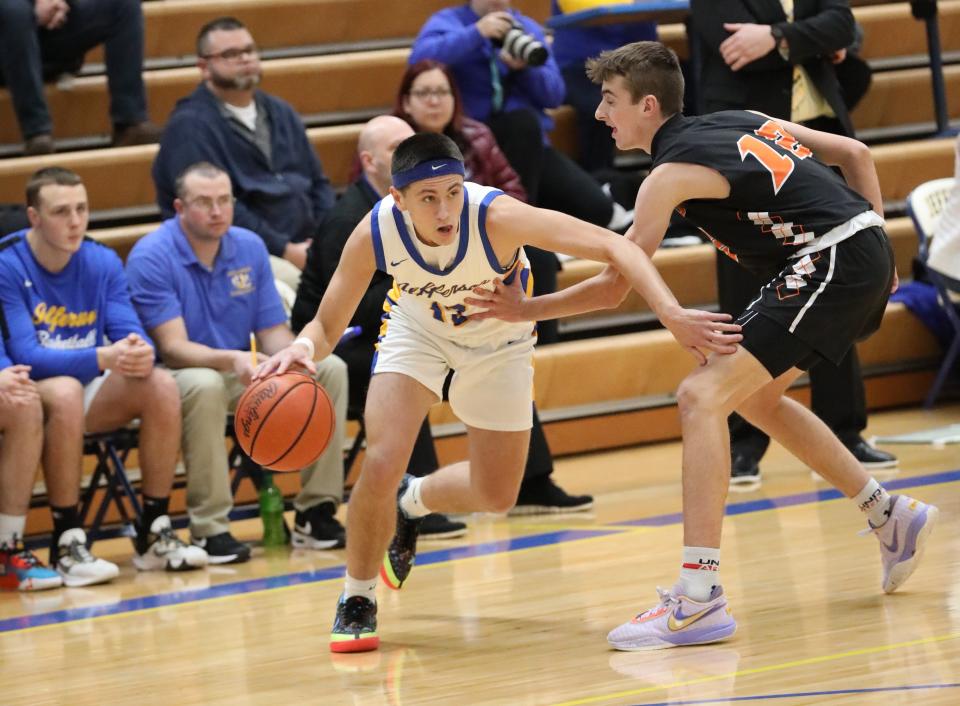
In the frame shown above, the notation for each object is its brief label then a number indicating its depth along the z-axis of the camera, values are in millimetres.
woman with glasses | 14297
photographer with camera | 16062
